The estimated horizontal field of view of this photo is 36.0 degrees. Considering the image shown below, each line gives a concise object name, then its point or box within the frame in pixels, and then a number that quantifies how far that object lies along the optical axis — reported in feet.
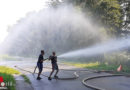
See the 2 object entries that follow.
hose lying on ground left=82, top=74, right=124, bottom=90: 30.94
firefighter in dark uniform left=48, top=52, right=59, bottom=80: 40.68
